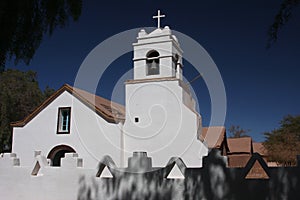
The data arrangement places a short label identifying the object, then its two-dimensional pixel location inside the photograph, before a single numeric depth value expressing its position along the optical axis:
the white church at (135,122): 14.55
